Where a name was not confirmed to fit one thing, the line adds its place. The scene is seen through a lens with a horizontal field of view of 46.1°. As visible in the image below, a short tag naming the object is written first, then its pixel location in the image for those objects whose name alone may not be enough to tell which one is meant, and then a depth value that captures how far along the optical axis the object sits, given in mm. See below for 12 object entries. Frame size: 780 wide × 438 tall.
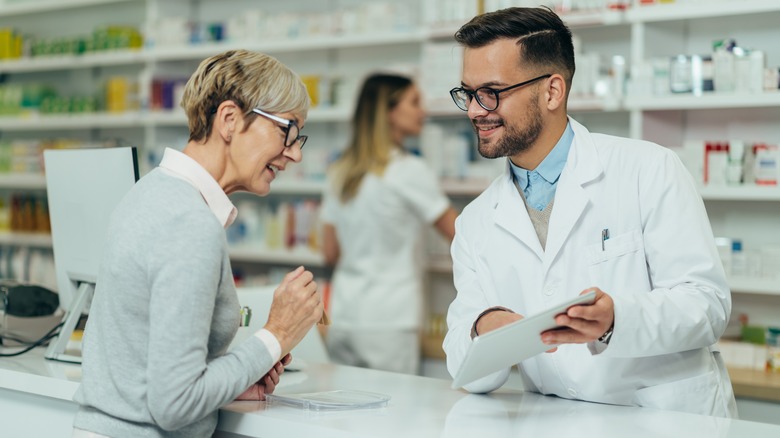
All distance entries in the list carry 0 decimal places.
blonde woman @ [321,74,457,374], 4176
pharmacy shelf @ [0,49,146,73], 5785
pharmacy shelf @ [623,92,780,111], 3620
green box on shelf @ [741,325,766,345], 3908
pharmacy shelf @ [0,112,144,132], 5785
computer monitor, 2355
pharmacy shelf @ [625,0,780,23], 3610
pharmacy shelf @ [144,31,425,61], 4742
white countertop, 1799
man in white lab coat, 2027
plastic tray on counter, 1957
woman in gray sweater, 1695
